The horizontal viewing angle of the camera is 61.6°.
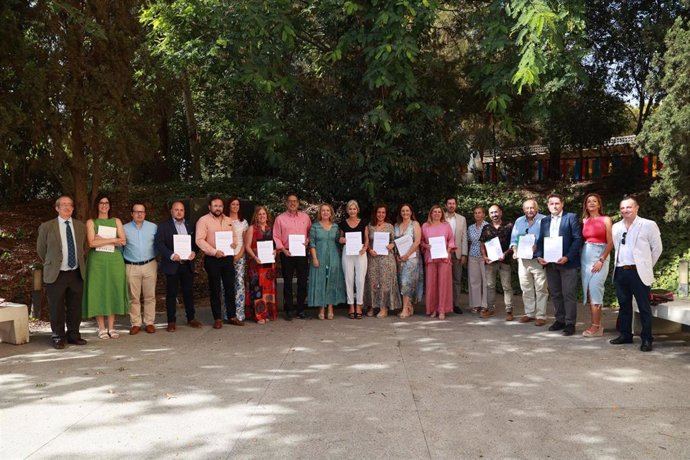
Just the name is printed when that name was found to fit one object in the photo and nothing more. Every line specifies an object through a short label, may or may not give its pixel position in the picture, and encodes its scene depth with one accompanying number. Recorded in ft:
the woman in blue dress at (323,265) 28.84
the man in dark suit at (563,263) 24.63
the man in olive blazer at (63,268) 22.91
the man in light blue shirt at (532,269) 26.43
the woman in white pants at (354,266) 28.96
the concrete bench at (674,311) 21.42
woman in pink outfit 28.94
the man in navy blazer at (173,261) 25.55
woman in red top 23.84
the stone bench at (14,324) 23.49
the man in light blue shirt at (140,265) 25.17
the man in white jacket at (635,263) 21.57
